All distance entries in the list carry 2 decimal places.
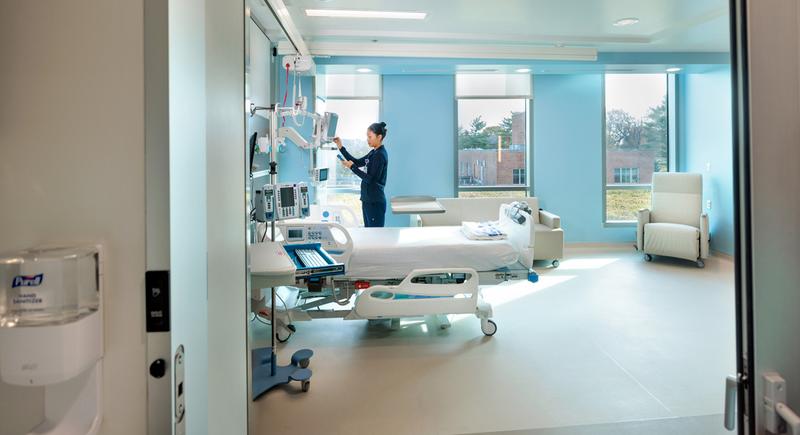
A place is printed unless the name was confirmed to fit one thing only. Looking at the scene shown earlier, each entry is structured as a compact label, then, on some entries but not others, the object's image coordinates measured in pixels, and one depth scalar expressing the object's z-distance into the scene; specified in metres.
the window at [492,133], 7.23
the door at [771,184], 1.00
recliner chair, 6.23
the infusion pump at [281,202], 3.07
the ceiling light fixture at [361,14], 4.76
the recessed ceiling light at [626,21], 4.96
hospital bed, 3.68
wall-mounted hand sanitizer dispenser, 0.88
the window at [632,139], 7.45
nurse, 5.30
